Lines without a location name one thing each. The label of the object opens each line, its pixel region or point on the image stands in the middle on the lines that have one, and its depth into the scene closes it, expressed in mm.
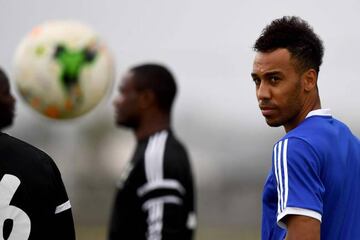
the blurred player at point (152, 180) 14305
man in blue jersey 9297
